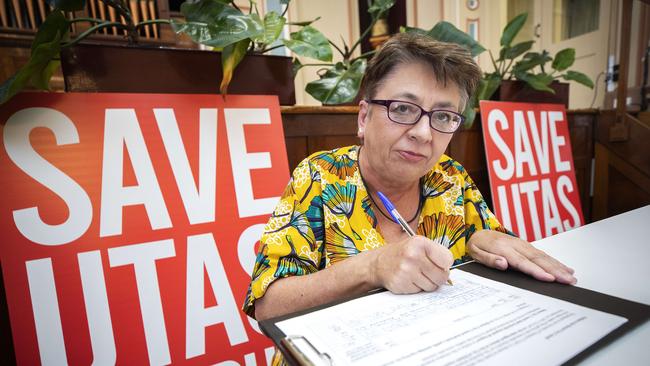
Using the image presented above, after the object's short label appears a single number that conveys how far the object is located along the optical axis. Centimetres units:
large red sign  78
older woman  54
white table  33
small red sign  159
